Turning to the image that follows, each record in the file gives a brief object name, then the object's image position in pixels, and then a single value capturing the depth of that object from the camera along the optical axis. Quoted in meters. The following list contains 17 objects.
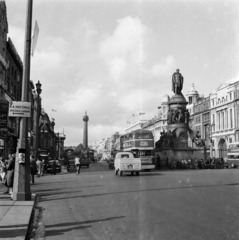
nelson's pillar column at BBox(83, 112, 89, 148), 131.88
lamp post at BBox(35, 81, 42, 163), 30.28
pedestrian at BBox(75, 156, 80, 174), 32.97
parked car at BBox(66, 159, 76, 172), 46.92
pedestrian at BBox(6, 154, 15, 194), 13.22
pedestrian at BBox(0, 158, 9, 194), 18.92
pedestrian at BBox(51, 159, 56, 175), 34.51
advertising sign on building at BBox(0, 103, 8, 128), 24.23
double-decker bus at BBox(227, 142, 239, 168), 51.97
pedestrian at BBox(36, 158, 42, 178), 29.95
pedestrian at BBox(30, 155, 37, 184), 18.88
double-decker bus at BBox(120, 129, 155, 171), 40.44
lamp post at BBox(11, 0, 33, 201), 11.75
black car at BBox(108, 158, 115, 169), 48.36
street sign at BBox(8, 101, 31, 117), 11.43
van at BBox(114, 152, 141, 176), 27.45
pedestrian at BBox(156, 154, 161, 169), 44.33
